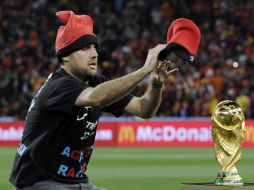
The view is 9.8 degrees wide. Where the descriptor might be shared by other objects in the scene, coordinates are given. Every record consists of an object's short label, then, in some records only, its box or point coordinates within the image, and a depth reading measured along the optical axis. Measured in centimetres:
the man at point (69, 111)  849
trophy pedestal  924
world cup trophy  997
